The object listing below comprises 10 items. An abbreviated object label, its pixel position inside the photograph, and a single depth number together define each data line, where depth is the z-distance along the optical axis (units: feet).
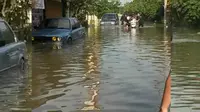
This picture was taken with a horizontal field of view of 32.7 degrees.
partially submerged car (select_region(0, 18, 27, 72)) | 25.06
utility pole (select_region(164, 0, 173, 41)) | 121.11
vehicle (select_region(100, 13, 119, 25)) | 116.05
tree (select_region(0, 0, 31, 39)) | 47.53
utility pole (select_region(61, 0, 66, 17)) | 90.57
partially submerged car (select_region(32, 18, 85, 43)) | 47.08
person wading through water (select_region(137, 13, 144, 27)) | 108.56
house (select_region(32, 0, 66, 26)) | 61.59
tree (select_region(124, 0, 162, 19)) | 175.34
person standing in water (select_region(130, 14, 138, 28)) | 98.71
